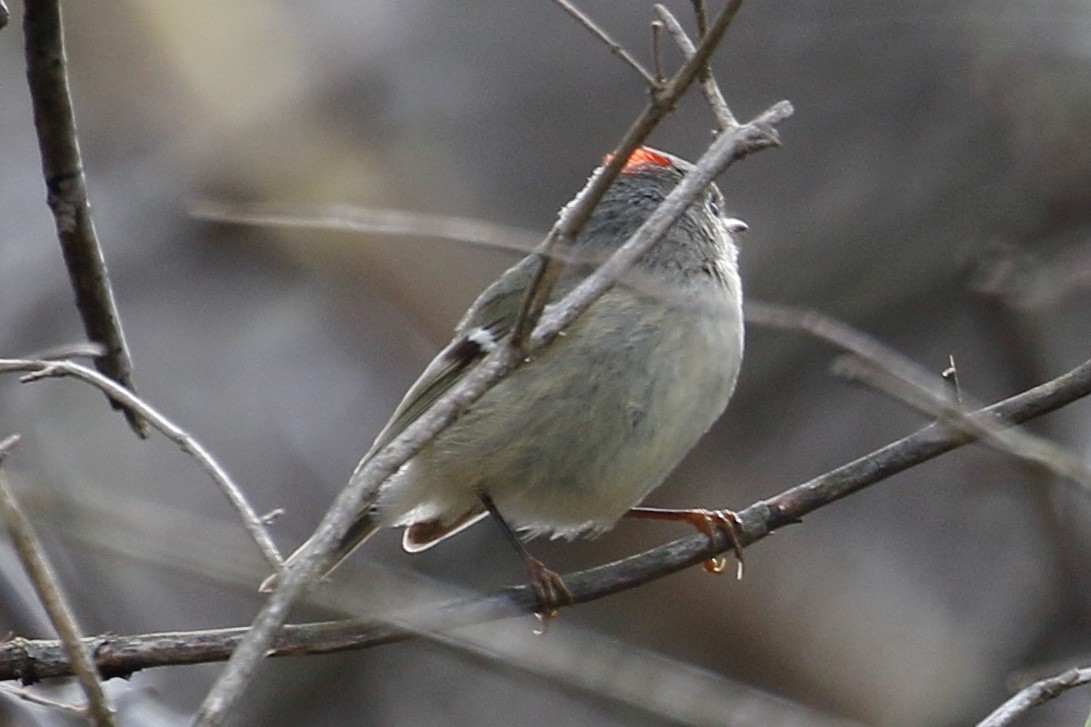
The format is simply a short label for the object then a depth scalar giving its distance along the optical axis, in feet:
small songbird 23.09
